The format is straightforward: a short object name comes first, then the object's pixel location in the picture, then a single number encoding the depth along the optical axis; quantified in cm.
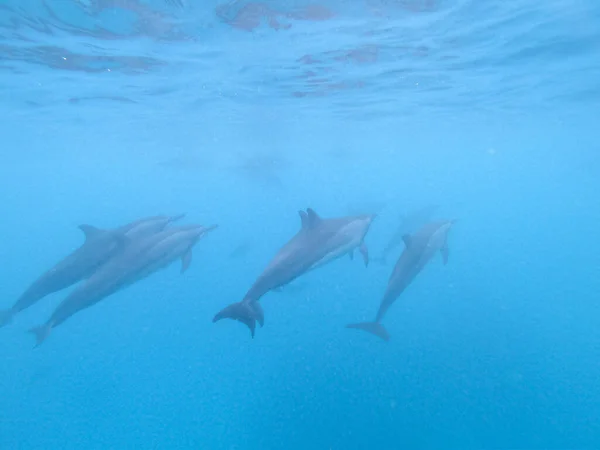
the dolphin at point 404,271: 934
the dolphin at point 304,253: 699
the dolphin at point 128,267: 811
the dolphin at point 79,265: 812
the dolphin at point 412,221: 1630
